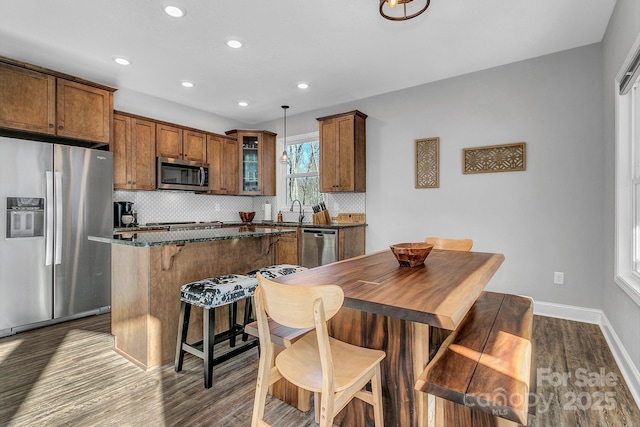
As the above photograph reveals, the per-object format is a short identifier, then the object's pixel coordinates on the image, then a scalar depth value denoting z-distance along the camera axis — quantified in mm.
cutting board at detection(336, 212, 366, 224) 4580
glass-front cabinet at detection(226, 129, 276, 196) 5430
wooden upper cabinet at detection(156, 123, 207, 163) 4367
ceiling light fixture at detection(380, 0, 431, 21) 2496
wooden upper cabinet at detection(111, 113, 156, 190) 3924
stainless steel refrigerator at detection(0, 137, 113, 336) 2914
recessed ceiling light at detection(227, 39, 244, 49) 3037
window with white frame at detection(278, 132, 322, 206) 5211
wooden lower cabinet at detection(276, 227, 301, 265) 4480
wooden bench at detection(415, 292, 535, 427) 1045
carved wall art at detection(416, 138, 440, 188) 3939
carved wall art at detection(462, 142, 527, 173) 3404
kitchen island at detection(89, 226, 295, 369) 2221
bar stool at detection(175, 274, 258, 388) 1997
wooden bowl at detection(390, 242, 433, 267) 1800
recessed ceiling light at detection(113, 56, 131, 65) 3332
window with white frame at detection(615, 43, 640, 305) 2299
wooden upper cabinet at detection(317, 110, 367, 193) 4316
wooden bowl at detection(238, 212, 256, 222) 5496
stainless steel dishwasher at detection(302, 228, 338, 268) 4079
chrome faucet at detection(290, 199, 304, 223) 5187
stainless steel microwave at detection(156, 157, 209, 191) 4309
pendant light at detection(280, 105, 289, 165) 5412
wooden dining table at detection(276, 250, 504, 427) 1099
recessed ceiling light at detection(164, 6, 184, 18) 2523
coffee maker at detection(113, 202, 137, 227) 3973
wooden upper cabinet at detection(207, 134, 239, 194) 5047
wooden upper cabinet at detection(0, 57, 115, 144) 3006
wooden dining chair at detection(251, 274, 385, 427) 1123
